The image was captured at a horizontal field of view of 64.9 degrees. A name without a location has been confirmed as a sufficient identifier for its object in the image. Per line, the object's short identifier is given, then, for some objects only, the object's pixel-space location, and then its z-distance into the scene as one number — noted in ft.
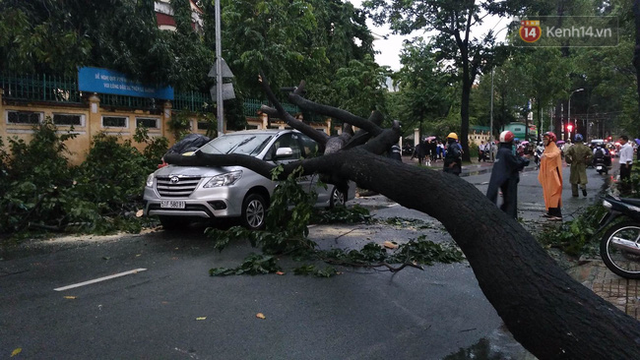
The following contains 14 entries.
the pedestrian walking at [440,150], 126.52
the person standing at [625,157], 50.65
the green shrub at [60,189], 28.81
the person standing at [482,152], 132.77
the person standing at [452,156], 36.35
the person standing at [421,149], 102.27
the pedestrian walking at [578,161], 45.29
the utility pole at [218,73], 44.16
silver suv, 26.12
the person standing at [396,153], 45.65
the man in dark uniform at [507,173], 27.89
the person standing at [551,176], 33.47
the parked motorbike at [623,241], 19.45
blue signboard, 46.70
